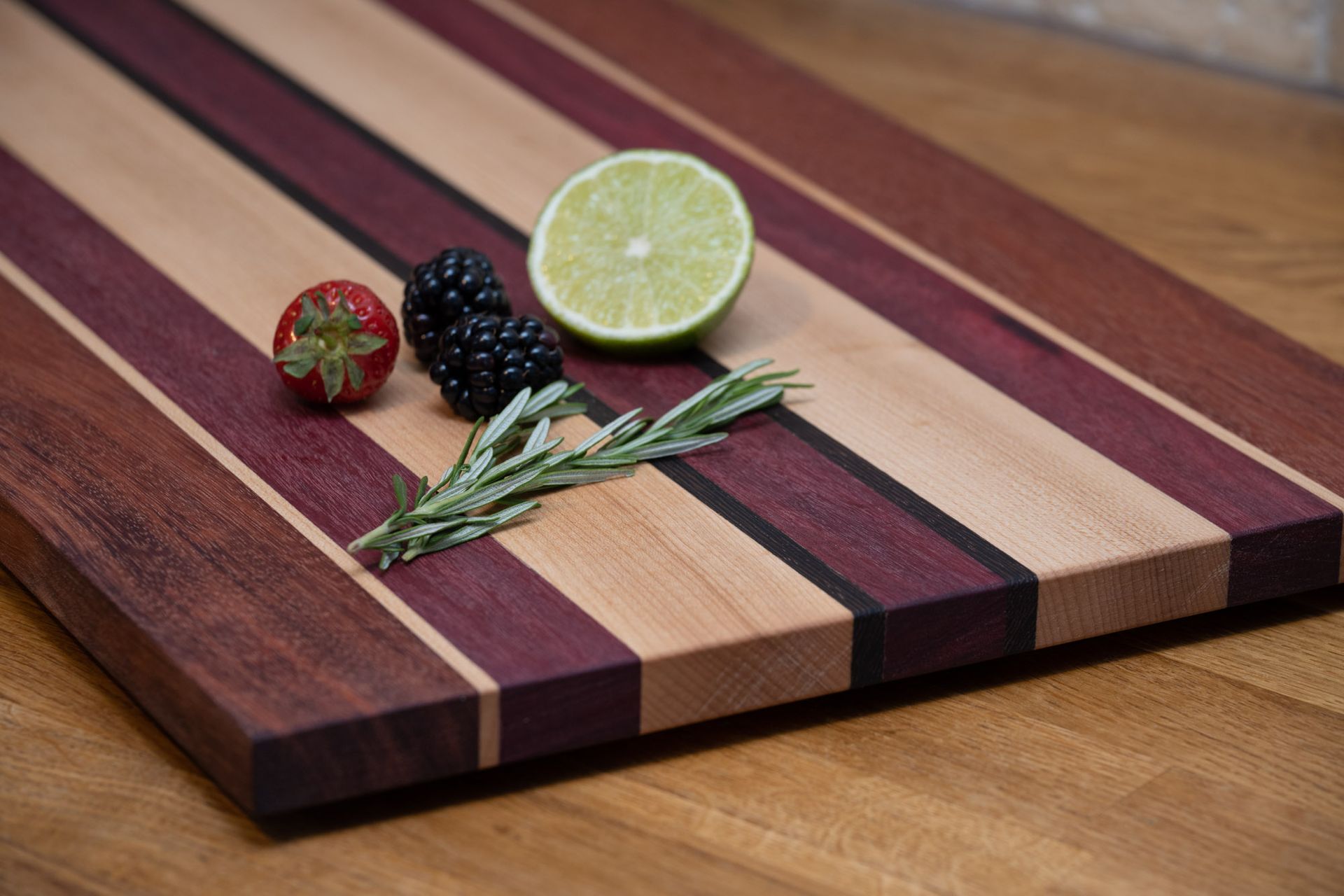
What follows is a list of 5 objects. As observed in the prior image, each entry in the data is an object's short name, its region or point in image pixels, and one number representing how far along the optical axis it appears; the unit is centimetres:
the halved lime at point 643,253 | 74
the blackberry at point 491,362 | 71
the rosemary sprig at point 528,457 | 67
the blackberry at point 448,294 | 72
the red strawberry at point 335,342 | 70
